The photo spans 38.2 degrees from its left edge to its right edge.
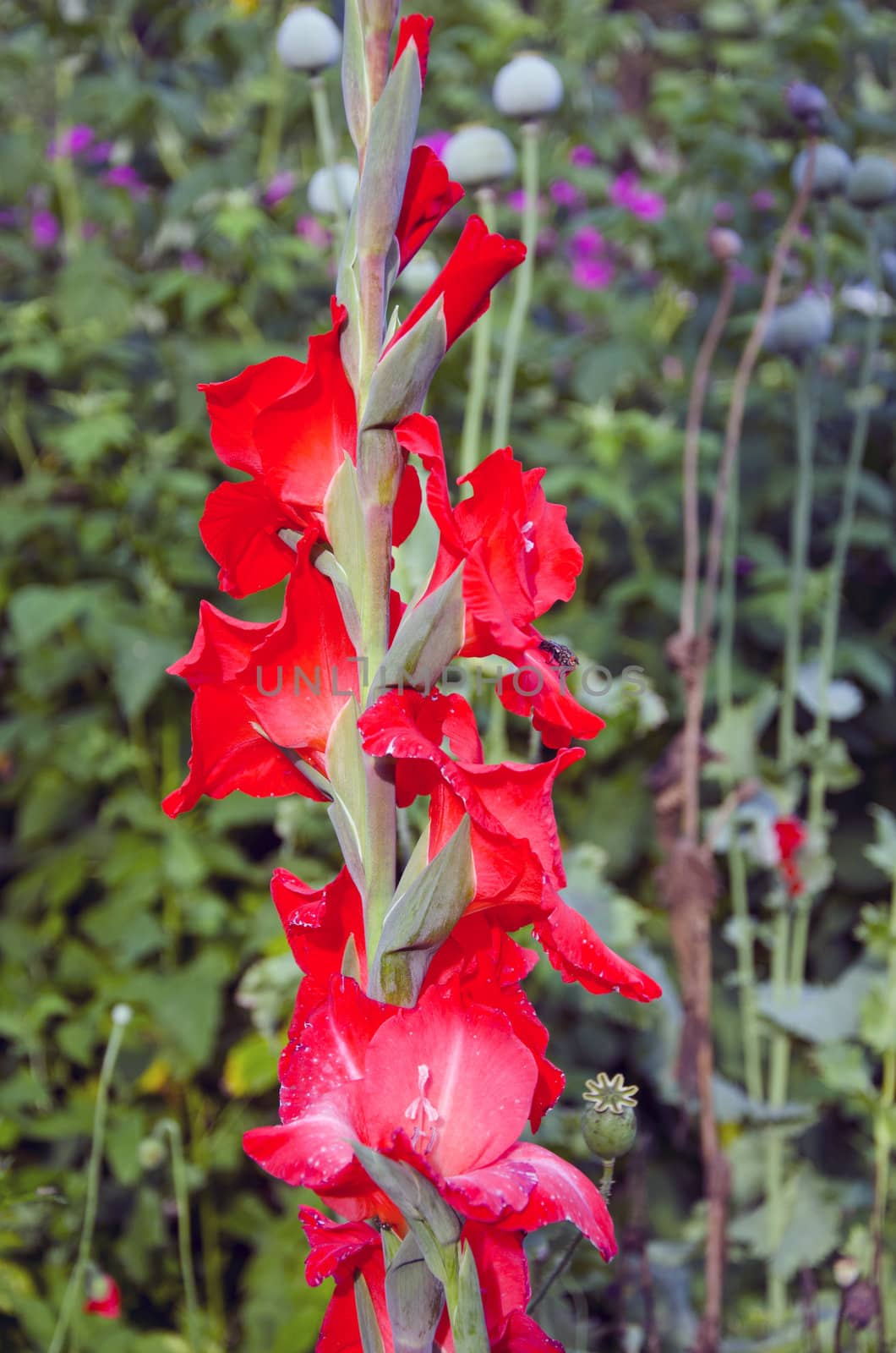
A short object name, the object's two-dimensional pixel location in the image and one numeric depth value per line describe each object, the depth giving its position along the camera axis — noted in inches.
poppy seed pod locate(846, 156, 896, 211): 63.9
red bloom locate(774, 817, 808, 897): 64.4
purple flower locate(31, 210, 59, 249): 103.8
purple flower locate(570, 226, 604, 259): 113.2
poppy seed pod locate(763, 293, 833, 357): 64.4
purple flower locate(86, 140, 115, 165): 104.6
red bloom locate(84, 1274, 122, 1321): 51.9
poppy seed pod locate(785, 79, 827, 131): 61.0
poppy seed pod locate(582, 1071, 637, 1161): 26.7
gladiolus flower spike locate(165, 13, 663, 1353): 21.1
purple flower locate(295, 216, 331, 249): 102.8
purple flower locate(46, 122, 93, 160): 100.0
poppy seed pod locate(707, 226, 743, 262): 59.4
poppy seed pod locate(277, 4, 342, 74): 58.1
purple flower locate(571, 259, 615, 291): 109.7
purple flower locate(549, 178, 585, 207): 113.3
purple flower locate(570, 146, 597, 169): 113.4
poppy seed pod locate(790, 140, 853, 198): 66.4
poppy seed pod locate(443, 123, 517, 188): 56.6
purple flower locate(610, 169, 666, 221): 105.3
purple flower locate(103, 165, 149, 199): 98.0
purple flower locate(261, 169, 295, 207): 100.1
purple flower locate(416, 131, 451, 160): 92.7
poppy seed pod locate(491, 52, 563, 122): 59.1
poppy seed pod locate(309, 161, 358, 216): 56.5
